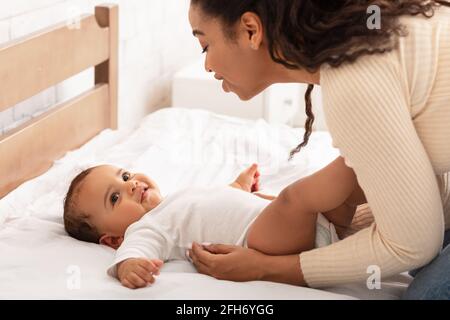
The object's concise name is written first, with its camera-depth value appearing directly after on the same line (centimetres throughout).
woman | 100
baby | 119
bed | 116
